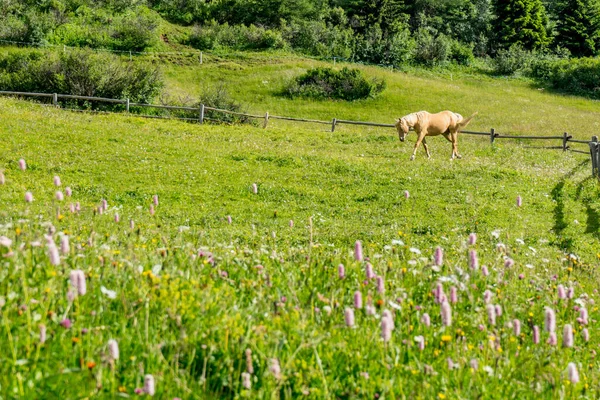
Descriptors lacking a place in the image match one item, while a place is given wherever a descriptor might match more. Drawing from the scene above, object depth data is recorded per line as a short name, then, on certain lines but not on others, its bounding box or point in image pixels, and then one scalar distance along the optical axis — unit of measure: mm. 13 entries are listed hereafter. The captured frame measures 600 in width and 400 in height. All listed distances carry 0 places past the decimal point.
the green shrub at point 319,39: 132125
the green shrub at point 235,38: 129125
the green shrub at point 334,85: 97937
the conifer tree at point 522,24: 149625
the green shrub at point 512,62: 129625
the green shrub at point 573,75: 118312
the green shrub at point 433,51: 131375
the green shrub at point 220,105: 72437
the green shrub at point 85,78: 74687
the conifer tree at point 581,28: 148375
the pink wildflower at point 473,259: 10239
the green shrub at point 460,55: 137500
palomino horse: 50656
